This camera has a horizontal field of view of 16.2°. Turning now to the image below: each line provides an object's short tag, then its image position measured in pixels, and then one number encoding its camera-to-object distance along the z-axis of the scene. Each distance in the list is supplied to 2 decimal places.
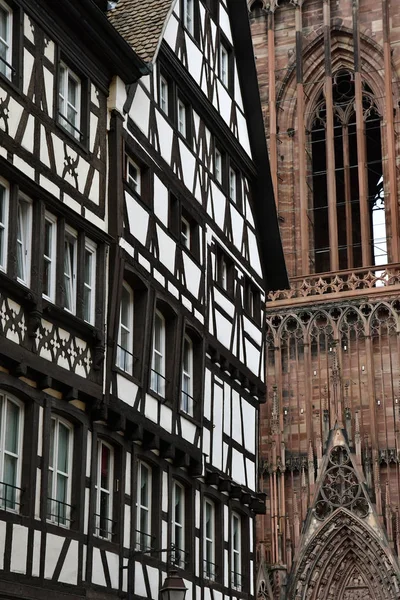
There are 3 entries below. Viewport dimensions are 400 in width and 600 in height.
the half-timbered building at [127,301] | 17.19
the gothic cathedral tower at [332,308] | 47.00
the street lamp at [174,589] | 18.00
